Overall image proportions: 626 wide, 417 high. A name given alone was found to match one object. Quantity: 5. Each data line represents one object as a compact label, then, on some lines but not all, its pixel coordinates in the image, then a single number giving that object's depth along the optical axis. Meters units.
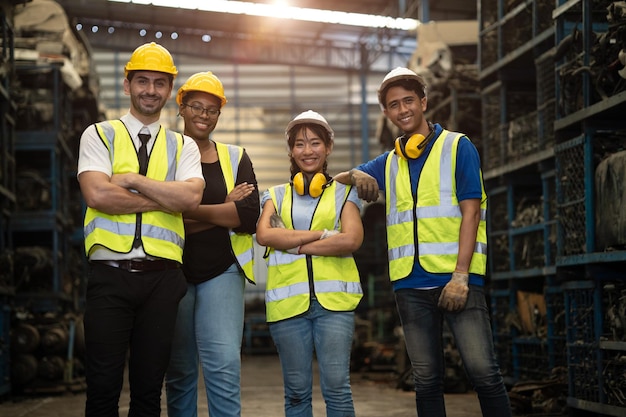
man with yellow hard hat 4.07
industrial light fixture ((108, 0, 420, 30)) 24.89
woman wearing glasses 4.52
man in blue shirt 4.36
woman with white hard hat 4.59
